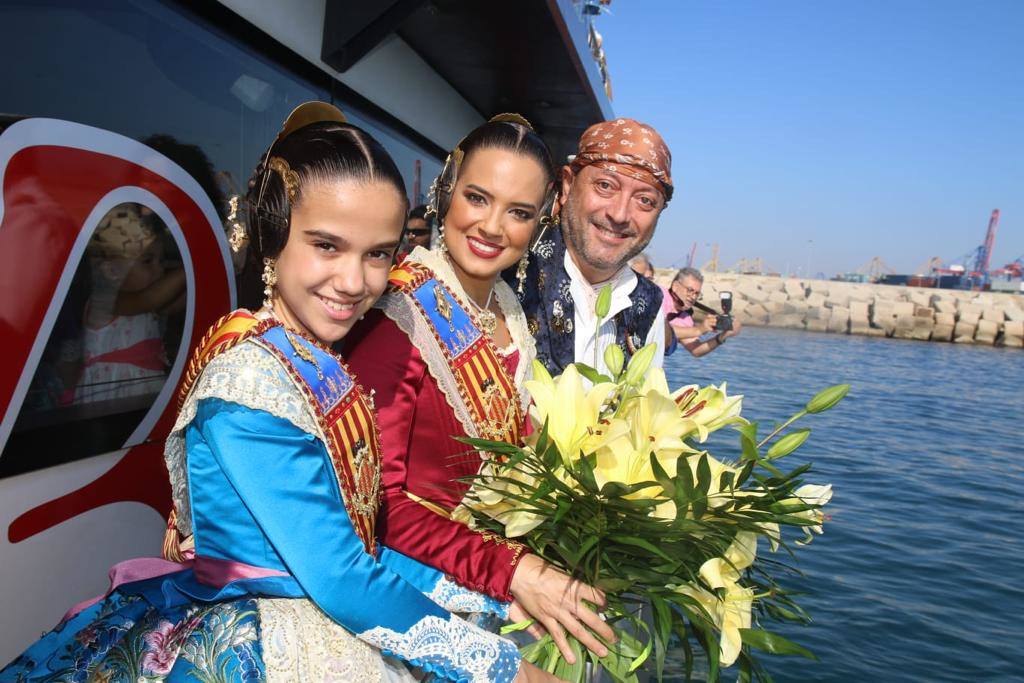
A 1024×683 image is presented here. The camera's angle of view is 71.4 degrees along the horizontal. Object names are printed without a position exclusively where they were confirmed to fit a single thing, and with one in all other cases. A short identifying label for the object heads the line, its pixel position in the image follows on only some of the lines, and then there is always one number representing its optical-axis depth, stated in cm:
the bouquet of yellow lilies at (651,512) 136
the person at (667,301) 635
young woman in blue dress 124
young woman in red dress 150
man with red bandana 241
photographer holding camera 834
